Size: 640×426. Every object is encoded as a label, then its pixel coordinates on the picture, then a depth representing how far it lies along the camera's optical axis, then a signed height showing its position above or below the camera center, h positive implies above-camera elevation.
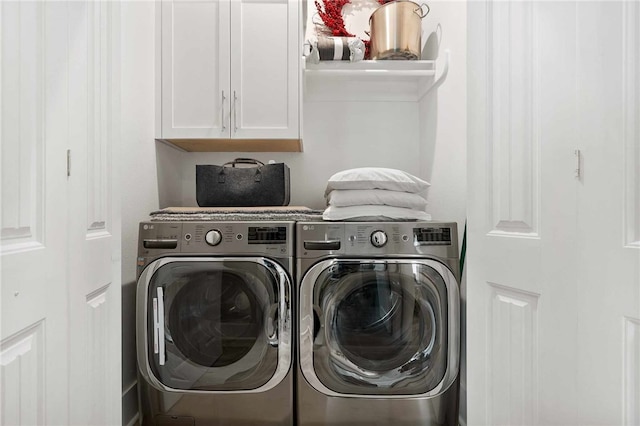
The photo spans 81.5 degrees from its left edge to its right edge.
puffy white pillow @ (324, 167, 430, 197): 1.53 +0.12
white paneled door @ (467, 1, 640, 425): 0.69 -0.01
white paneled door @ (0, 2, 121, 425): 0.65 -0.01
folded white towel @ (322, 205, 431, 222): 1.53 -0.01
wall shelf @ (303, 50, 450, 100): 1.90 +0.72
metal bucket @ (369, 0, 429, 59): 1.82 +0.90
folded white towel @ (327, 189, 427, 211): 1.54 +0.05
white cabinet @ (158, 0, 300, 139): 1.78 +0.69
